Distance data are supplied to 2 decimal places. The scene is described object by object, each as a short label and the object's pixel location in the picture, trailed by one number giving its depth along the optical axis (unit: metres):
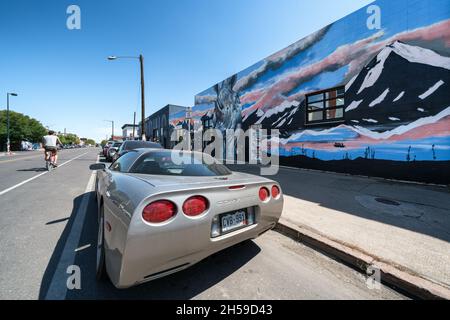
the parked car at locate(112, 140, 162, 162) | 7.99
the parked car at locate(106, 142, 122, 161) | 13.75
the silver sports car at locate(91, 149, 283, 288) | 1.64
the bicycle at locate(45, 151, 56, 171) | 9.50
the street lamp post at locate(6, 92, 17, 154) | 26.35
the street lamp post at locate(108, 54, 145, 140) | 15.96
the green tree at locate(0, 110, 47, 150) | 31.94
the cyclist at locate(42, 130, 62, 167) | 9.27
